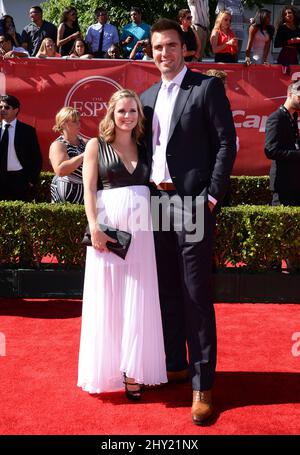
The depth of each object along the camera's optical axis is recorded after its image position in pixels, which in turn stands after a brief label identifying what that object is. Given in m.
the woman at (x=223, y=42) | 10.78
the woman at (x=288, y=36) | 11.23
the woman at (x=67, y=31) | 12.14
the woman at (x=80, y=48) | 11.30
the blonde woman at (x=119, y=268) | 4.12
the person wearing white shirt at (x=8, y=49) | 10.20
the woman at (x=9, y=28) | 11.90
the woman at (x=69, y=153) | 6.26
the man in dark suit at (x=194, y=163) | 3.90
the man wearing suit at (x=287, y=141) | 6.76
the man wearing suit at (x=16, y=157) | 7.59
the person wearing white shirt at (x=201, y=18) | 11.31
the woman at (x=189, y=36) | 10.72
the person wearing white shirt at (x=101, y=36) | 12.46
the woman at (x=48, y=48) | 11.21
